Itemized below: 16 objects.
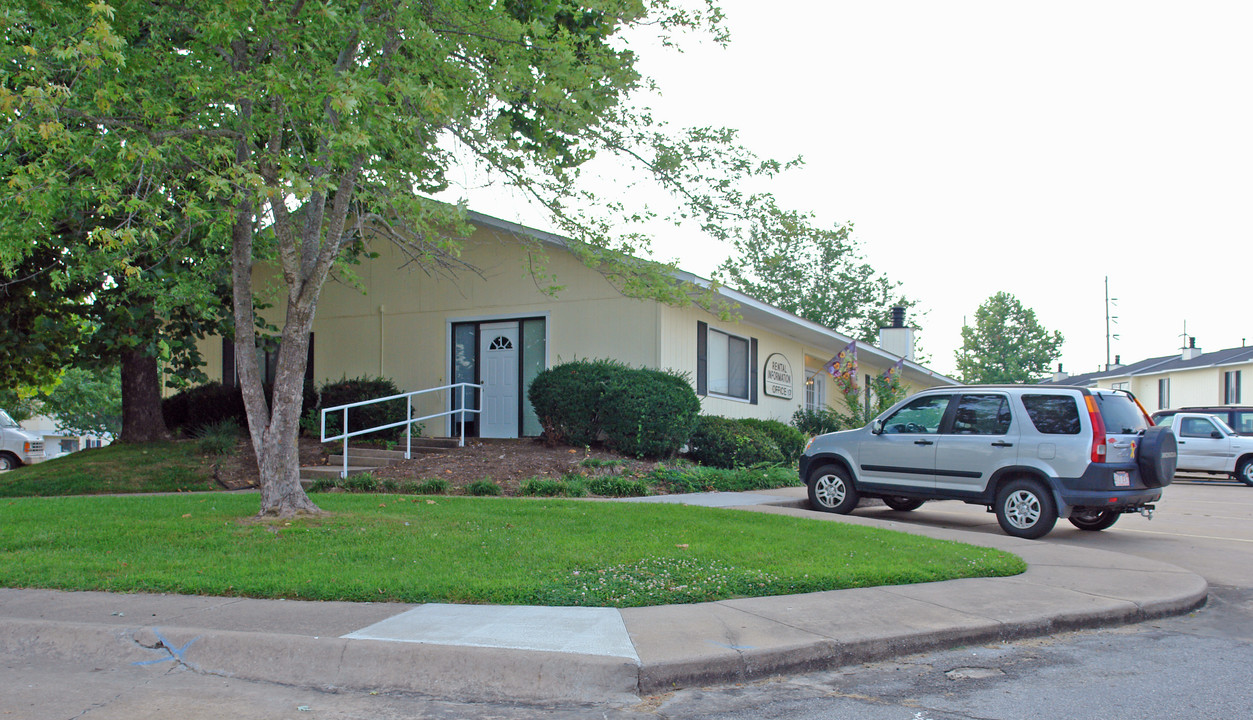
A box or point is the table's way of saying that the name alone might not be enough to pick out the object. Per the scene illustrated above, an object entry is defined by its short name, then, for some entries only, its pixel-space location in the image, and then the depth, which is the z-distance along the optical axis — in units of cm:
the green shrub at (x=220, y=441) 1616
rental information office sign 2094
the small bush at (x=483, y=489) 1282
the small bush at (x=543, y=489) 1281
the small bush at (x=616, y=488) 1309
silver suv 977
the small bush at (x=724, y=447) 1644
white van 2433
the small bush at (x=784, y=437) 1850
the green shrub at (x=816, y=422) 2233
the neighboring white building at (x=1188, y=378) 3831
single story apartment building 1686
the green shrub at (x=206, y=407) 1902
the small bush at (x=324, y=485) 1338
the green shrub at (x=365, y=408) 1730
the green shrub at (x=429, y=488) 1296
